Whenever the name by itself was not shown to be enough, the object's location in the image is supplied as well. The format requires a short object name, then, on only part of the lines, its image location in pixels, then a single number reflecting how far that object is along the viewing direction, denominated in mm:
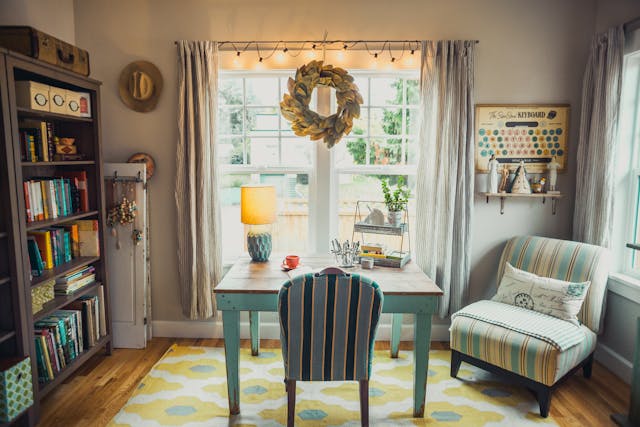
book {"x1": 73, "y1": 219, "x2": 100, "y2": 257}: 3025
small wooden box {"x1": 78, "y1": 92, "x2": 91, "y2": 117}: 2865
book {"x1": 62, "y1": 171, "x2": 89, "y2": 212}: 2967
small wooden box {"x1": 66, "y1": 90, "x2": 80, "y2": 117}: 2740
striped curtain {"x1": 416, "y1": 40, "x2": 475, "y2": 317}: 3158
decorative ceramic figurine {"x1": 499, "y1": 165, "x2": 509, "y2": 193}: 3254
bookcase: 2213
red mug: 2758
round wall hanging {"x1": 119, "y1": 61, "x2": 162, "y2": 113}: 3266
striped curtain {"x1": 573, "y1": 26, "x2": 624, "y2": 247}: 2906
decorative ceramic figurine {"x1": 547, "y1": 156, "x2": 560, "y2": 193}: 3184
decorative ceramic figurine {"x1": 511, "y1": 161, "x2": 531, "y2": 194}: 3190
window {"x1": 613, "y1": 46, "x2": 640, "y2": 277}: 2961
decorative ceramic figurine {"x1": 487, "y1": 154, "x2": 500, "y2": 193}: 3207
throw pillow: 2721
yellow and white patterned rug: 2412
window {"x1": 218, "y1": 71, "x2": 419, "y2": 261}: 3396
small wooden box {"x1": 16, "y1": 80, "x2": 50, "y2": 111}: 2369
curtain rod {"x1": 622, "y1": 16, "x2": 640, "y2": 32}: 2742
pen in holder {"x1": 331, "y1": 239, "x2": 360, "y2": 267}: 2867
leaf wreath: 2875
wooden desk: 2367
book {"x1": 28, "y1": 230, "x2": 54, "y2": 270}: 2627
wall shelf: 3184
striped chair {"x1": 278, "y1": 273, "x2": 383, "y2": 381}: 1978
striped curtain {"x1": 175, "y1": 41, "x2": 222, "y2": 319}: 3189
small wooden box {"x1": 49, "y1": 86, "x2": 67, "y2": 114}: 2562
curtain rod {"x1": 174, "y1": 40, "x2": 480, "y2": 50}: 3217
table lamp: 2844
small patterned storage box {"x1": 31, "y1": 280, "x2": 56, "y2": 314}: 2486
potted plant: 2928
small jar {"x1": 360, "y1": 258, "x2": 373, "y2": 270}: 2809
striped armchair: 2449
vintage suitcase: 2359
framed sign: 3246
